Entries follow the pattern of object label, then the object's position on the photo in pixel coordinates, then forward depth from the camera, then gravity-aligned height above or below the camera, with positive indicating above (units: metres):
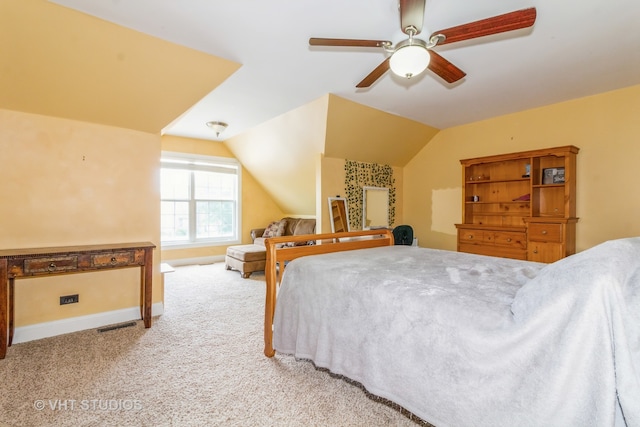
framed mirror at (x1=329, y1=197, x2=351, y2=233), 4.96 -0.08
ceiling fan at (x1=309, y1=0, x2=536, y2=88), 1.62 +1.08
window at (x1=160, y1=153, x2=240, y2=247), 5.96 +0.20
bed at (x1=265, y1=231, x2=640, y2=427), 0.96 -0.54
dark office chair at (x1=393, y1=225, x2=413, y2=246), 4.64 -0.41
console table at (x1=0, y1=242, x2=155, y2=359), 2.34 -0.49
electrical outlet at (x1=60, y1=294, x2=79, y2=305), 2.84 -0.90
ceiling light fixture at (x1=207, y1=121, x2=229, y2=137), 4.85 +1.41
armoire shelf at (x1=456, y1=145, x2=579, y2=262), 3.78 +0.08
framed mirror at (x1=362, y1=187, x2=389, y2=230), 5.45 +0.05
